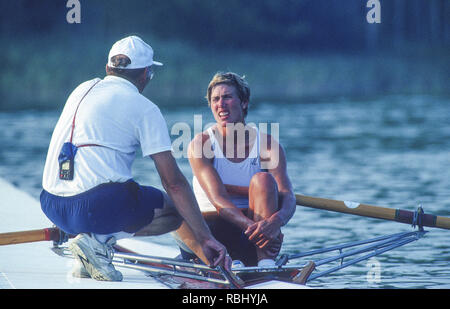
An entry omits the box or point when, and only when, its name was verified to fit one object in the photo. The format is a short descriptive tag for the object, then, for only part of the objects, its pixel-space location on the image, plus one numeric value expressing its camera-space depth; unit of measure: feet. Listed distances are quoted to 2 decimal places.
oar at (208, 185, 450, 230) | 40.96
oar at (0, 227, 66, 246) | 35.17
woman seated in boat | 34.94
